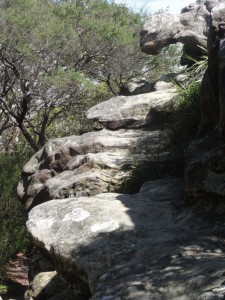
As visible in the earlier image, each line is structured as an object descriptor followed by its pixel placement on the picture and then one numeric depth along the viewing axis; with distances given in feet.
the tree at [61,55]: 42.16
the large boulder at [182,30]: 36.81
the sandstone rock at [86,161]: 25.09
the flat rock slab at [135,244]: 11.40
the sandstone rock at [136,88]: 40.87
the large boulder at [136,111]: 30.78
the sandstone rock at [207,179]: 16.61
